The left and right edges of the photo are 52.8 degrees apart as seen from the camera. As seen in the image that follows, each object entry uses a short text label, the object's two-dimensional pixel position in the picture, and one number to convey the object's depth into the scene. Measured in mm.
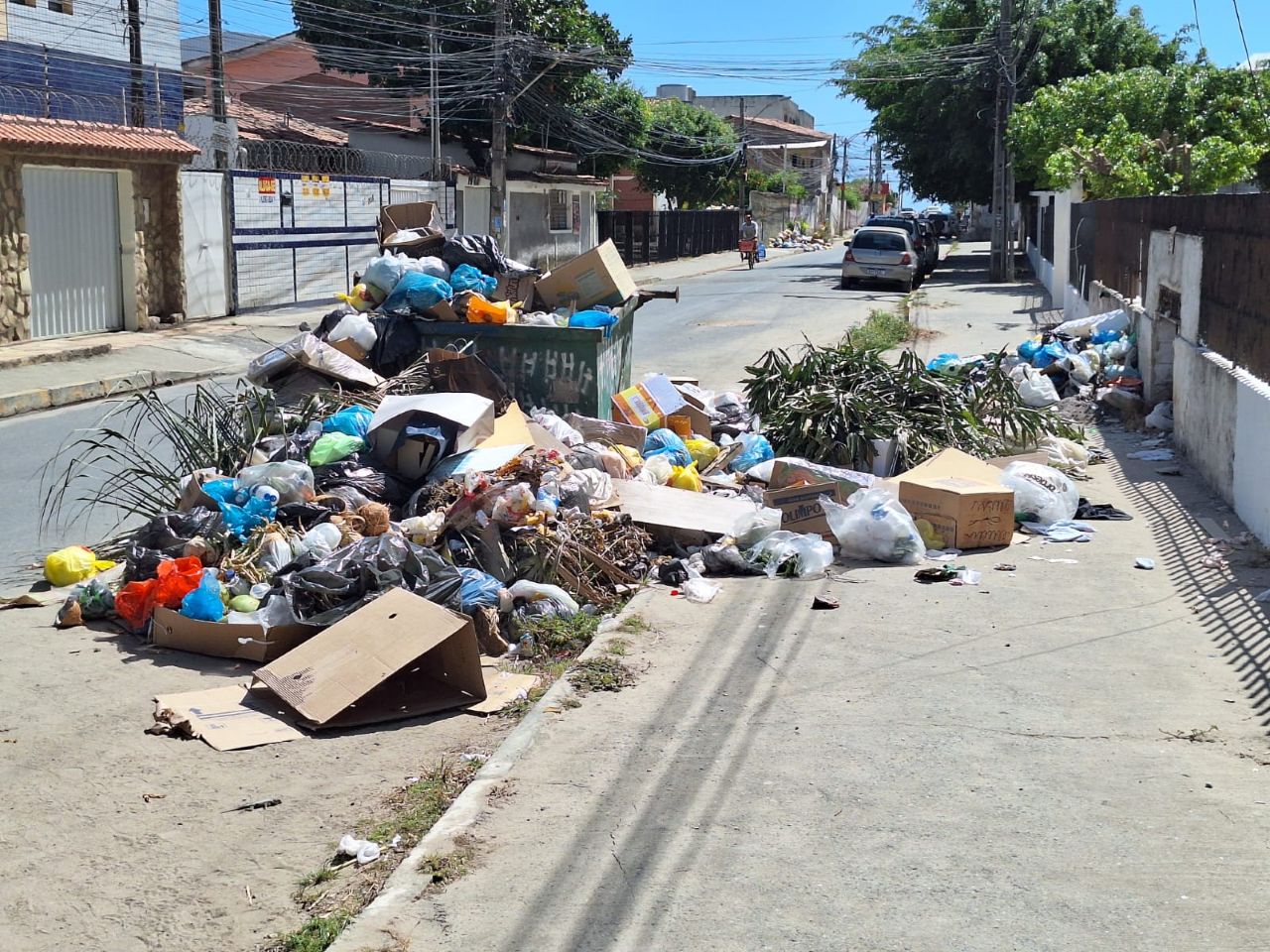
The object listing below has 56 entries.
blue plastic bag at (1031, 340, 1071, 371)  13398
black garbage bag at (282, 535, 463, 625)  5867
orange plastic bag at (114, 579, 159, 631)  6105
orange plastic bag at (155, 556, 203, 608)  6055
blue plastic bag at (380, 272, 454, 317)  8992
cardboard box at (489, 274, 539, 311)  9781
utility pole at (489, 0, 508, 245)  29781
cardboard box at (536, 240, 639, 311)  9906
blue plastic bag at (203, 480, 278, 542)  6574
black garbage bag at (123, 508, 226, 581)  6387
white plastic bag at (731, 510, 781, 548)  7387
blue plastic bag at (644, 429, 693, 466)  8852
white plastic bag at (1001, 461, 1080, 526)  8148
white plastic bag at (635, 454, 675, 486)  8219
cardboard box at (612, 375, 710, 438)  9297
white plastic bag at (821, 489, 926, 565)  7277
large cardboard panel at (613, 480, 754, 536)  7387
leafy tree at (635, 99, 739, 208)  52938
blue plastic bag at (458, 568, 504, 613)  6051
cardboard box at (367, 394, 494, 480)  7234
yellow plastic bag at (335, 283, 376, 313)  9234
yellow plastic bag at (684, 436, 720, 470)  9227
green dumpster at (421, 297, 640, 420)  8891
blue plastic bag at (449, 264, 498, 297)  9359
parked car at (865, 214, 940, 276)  34844
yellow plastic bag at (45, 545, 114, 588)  6910
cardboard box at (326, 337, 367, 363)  8680
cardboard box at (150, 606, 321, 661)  5746
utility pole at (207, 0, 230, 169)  21766
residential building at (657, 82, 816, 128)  93000
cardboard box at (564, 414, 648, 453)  8727
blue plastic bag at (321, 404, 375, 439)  7578
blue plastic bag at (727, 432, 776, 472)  9148
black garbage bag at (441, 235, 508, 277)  9680
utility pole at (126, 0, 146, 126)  23453
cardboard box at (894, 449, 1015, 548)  7512
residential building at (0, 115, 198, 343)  16891
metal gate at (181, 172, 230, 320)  20547
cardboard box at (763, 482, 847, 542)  7555
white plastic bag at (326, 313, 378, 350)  8703
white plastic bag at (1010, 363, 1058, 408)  11375
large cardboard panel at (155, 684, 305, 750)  4914
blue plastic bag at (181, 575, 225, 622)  5879
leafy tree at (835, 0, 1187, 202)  35625
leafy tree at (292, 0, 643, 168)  32688
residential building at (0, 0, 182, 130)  22000
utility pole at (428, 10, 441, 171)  28750
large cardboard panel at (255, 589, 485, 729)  5117
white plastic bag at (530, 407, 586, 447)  8367
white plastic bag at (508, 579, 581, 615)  6316
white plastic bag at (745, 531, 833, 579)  7078
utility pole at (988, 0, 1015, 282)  32094
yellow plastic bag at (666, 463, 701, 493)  8359
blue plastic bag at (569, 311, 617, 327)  9250
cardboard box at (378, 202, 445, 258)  10016
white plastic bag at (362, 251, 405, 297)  9172
